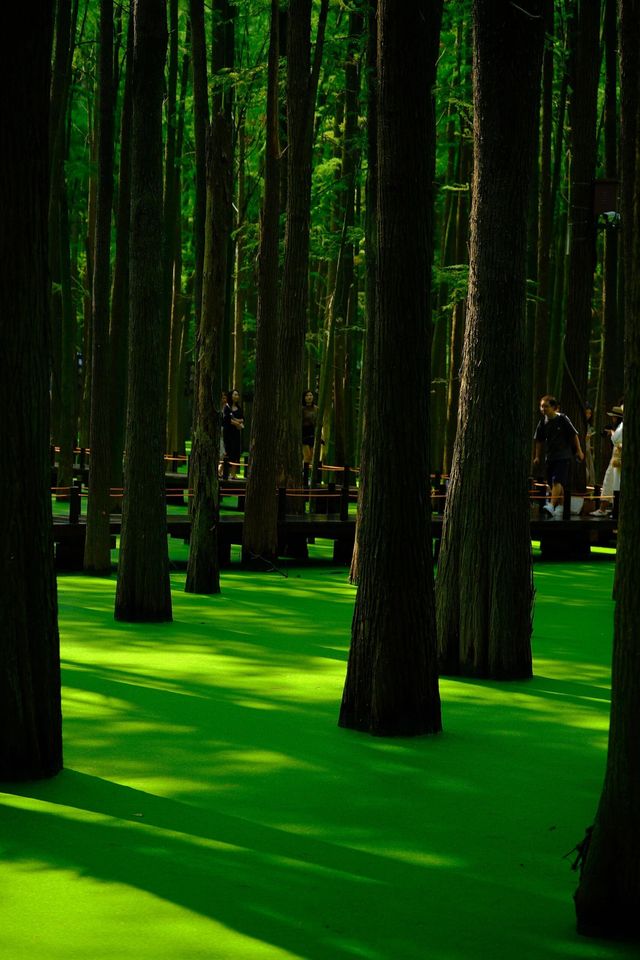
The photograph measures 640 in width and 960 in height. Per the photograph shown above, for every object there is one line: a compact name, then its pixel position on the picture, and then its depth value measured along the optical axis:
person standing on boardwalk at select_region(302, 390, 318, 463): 25.94
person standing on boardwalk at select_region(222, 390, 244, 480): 24.64
